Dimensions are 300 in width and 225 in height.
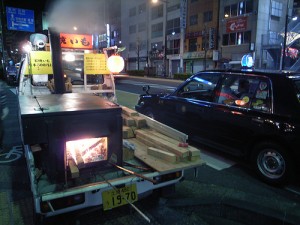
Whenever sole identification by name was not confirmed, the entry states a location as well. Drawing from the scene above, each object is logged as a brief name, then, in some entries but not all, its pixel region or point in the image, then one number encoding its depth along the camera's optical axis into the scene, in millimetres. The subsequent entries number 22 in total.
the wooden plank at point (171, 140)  2732
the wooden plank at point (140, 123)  3575
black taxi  3369
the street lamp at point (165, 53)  39416
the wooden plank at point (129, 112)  3732
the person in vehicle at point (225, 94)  4301
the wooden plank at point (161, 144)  2693
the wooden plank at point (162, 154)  2648
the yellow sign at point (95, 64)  5218
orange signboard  5068
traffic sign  19656
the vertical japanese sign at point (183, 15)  36625
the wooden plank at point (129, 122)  3588
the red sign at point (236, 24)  29898
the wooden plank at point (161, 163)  2523
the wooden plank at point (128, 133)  3411
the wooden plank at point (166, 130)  2956
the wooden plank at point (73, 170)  2194
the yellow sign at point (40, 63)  5047
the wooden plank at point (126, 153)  2814
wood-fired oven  2189
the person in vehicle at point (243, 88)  4126
